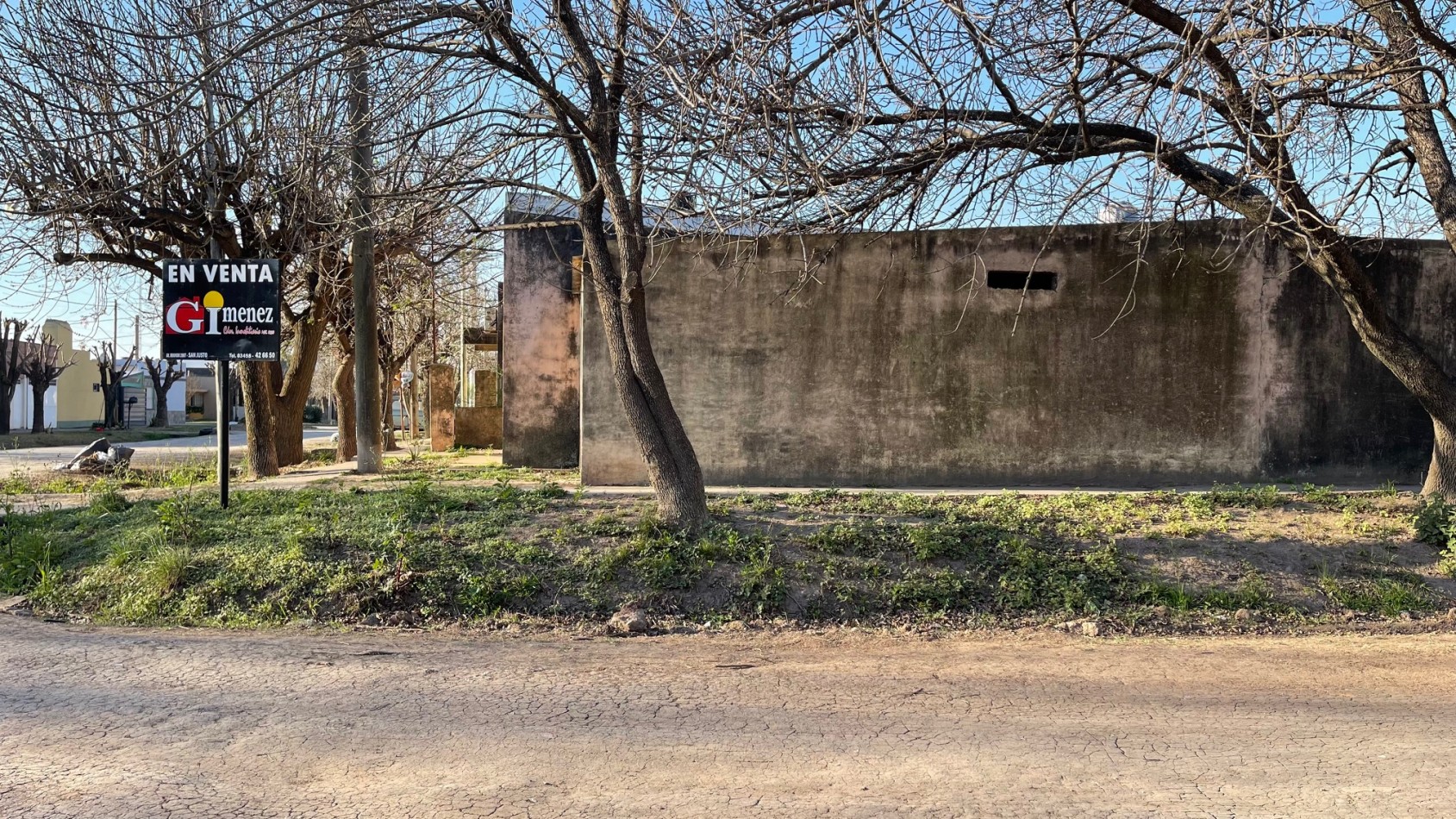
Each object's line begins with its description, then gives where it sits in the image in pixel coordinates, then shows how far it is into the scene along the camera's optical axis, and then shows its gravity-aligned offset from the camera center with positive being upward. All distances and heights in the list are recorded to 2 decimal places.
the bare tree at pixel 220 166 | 8.12 +2.83
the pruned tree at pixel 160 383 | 49.16 +1.59
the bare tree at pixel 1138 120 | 7.05 +2.43
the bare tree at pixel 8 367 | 39.59 +1.99
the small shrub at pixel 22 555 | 8.04 -1.27
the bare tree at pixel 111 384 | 45.78 +1.51
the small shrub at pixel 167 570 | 7.27 -1.23
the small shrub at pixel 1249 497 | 9.16 -0.92
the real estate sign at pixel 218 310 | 9.88 +1.08
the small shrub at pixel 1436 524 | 7.95 -1.03
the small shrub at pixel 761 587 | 6.98 -1.35
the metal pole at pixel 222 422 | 9.51 -0.10
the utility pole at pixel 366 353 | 13.10 +0.84
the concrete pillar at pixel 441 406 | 25.95 +0.13
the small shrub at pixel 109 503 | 10.23 -0.99
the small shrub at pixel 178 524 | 8.30 -1.01
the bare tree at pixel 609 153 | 7.68 +2.25
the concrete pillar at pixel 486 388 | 25.20 +0.60
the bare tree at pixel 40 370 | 42.00 +2.00
